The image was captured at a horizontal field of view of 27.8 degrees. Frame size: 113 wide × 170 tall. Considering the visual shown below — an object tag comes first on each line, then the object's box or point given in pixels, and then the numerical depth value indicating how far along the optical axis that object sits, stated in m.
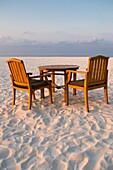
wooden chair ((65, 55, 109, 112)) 4.64
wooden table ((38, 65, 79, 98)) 5.40
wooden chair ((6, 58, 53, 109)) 4.72
